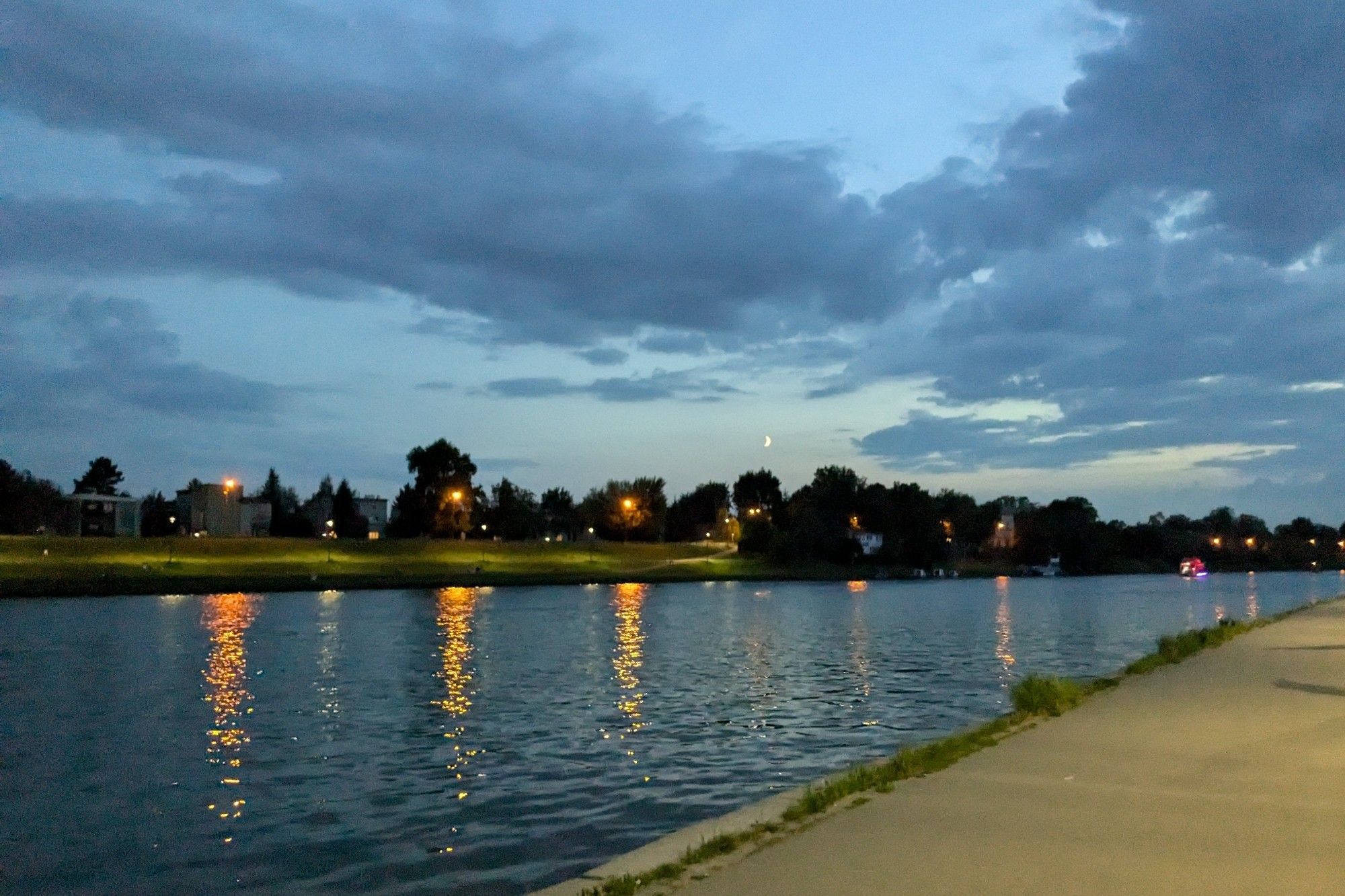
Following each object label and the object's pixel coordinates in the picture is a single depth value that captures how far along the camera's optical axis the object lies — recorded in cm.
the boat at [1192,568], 17275
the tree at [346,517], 17775
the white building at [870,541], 19038
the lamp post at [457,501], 15400
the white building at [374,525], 19488
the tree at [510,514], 17588
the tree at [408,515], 15862
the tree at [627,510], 18225
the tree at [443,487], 15525
